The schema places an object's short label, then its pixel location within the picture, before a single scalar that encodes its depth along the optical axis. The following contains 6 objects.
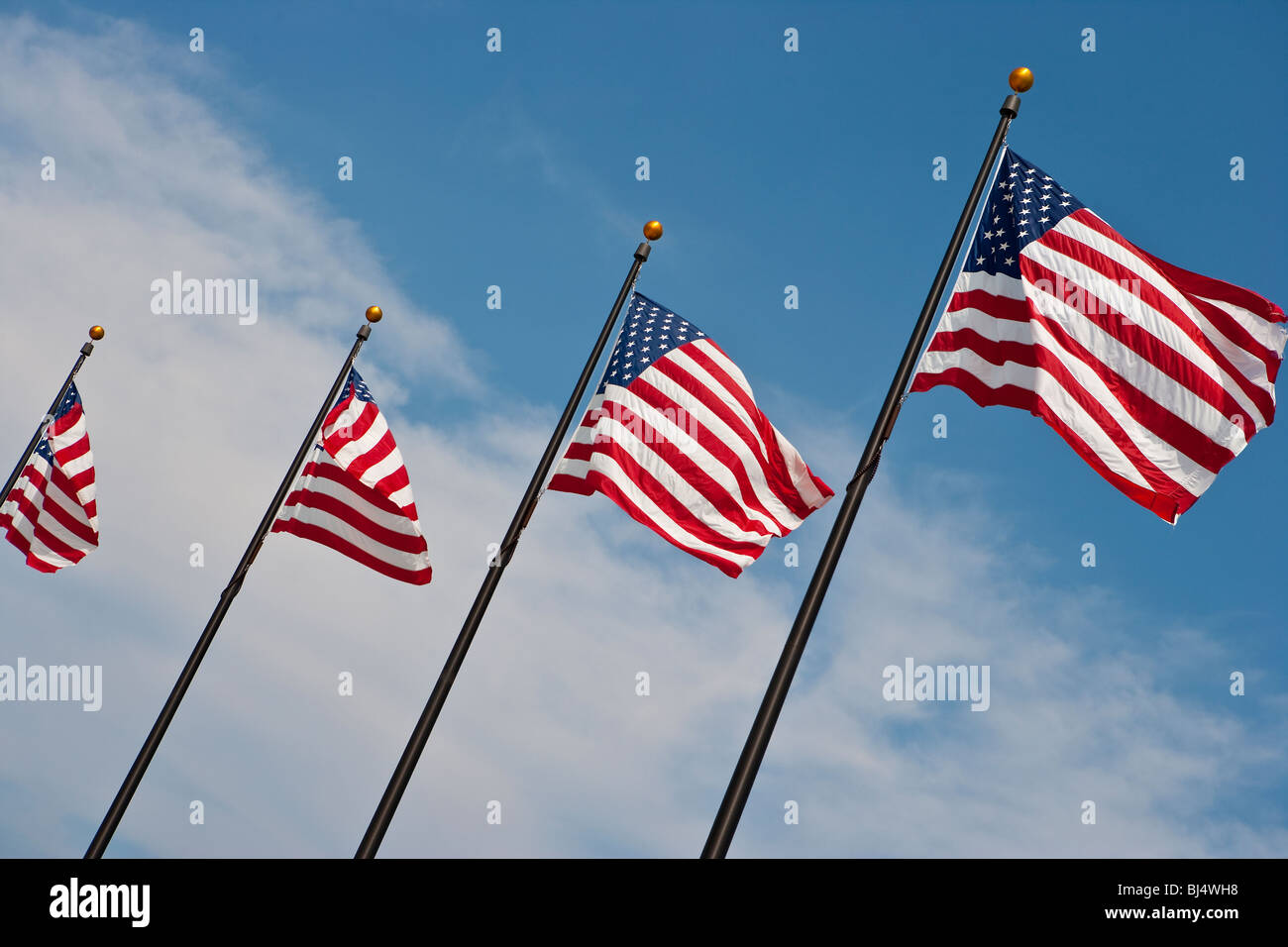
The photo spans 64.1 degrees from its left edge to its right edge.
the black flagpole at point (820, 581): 8.45
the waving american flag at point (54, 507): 19.08
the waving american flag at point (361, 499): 15.23
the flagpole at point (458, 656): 11.55
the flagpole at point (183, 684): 14.50
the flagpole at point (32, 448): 19.55
